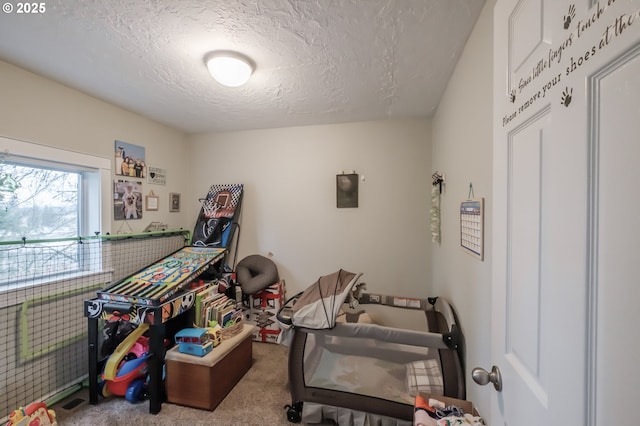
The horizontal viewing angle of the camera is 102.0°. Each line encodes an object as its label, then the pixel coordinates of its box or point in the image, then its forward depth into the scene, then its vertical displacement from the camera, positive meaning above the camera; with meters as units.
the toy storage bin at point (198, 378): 1.85 -1.22
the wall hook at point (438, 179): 2.15 +0.28
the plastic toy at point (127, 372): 1.89 -1.21
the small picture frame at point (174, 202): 3.06 +0.11
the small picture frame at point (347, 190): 2.85 +0.24
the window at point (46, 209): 1.76 +0.01
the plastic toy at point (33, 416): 1.39 -1.15
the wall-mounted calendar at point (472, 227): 1.21 -0.07
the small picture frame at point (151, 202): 2.73 +0.10
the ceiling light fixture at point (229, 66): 1.60 +0.92
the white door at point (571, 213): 0.36 +0.00
